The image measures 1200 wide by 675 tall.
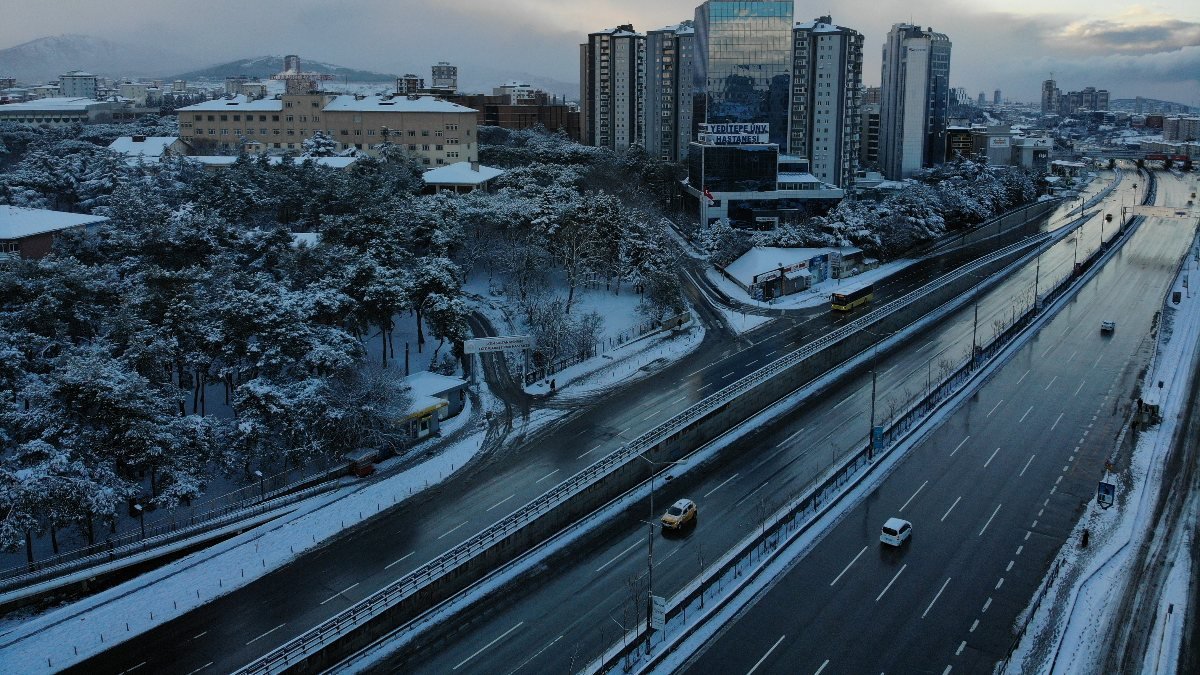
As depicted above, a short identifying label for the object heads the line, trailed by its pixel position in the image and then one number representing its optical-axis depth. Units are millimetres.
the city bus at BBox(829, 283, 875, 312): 73125
